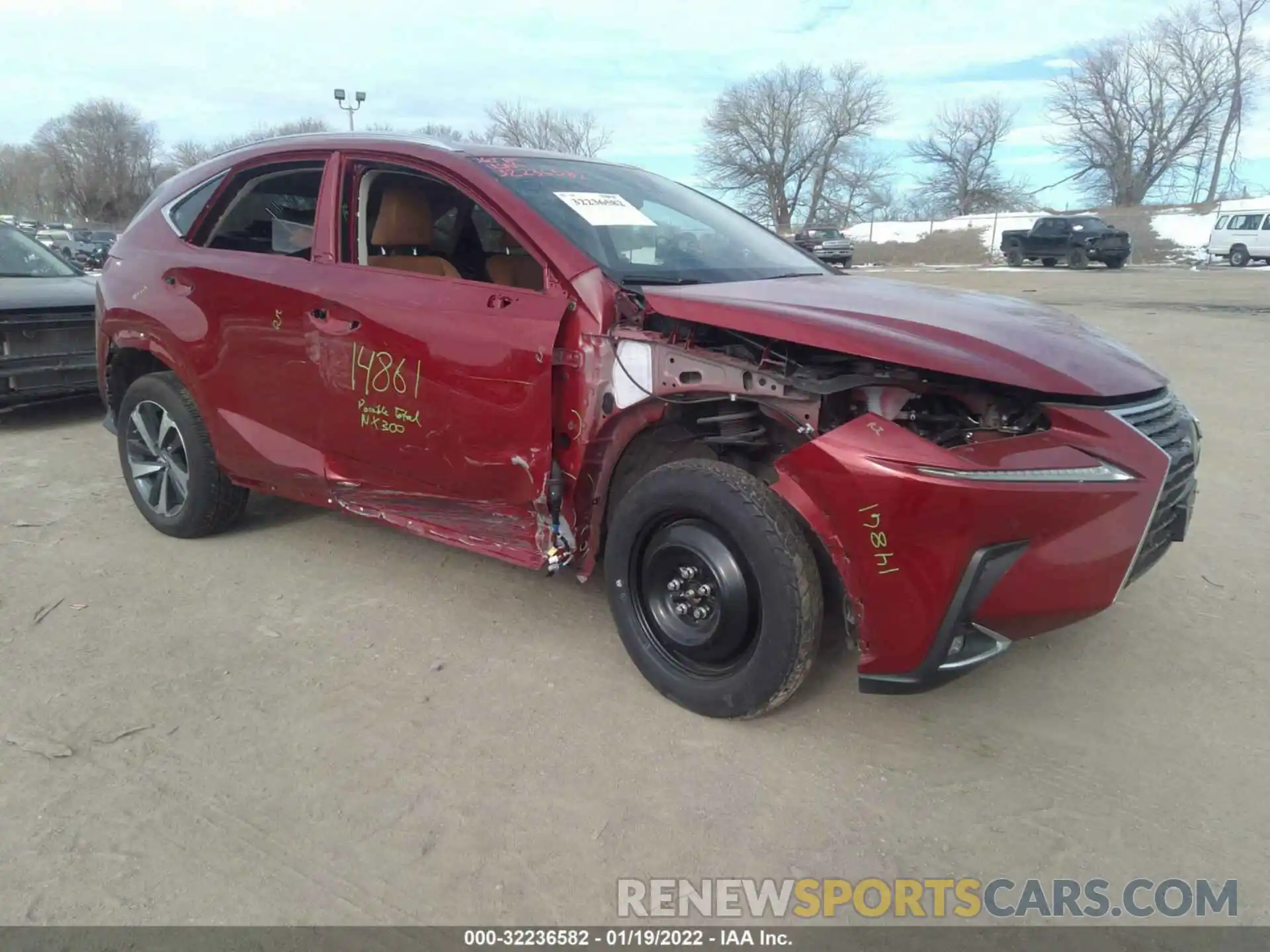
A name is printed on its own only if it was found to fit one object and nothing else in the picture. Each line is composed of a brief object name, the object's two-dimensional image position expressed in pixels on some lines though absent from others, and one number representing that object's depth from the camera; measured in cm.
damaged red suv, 245
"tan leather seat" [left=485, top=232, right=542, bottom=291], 338
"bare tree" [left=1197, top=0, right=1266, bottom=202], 4972
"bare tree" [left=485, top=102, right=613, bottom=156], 5078
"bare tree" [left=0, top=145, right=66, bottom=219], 7219
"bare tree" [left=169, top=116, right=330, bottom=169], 6350
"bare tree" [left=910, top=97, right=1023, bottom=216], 6291
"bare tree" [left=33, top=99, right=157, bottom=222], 7000
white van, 2939
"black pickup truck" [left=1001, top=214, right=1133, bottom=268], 3027
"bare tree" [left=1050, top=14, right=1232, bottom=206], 5294
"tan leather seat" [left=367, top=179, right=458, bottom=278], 369
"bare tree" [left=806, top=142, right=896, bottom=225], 5772
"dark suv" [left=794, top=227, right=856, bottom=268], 3068
